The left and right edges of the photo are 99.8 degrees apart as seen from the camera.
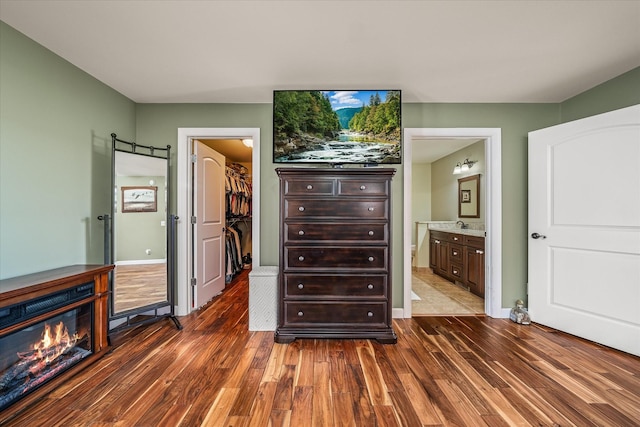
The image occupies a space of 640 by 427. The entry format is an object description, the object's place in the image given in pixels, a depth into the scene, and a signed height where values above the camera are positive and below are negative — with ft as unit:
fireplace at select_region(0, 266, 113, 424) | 5.12 -2.60
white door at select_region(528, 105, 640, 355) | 7.32 -0.43
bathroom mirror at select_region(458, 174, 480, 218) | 15.20 +1.00
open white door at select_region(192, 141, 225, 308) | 10.50 -0.52
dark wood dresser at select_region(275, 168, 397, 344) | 7.94 -1.16
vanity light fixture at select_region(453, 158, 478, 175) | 15.79 +2.90
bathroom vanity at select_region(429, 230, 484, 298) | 12.13 -2.35
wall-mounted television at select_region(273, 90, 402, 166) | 8.77 +2.88
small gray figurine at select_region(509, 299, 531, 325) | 9.22 -3.50
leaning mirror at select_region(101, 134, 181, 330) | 8.23 -0.80
